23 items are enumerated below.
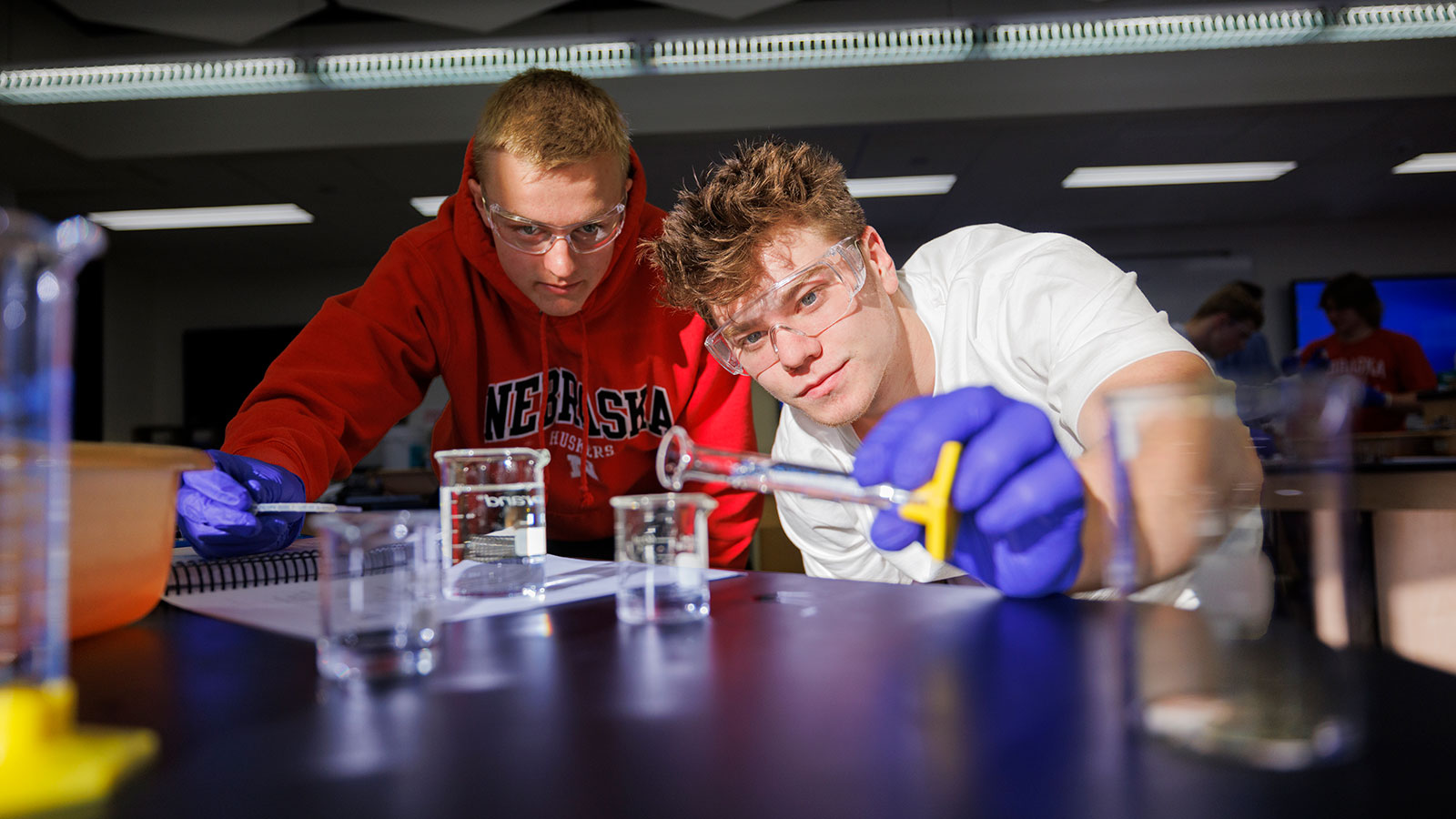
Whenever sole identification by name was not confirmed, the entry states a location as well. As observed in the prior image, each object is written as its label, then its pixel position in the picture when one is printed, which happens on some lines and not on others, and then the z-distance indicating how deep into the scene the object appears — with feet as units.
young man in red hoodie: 5.09
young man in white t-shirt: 3.75
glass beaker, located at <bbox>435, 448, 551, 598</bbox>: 3.24
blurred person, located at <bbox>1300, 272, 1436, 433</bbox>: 17.88
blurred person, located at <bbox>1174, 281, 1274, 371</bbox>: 15.79
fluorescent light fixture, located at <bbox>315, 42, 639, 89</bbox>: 13.91
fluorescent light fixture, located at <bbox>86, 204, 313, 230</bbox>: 20.80
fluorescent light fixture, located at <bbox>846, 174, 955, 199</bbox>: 19.80
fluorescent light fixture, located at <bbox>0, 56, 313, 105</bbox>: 13.80
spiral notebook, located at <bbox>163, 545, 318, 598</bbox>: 3.33
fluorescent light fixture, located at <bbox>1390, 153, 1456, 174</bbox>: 19.62
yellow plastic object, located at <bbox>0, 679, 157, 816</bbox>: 1.23
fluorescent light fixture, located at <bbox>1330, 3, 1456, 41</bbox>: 13.23
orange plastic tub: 2.25
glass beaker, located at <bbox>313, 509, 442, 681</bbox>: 2.01
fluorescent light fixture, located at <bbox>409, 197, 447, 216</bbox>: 20.24
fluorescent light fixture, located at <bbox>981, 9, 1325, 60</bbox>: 13.30
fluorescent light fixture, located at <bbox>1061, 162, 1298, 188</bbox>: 19.74
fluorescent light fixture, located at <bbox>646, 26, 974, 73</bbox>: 13.80
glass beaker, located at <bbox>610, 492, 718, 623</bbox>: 2.66
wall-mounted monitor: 24.32
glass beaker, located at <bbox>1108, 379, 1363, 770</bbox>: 1.39
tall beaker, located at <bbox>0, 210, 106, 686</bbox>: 1.31
